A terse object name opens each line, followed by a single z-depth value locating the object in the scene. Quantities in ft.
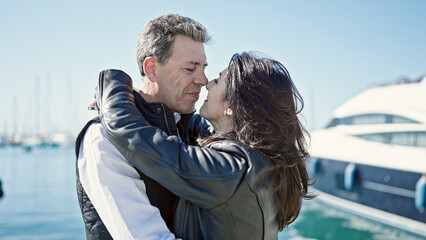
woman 5.25
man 5.36
